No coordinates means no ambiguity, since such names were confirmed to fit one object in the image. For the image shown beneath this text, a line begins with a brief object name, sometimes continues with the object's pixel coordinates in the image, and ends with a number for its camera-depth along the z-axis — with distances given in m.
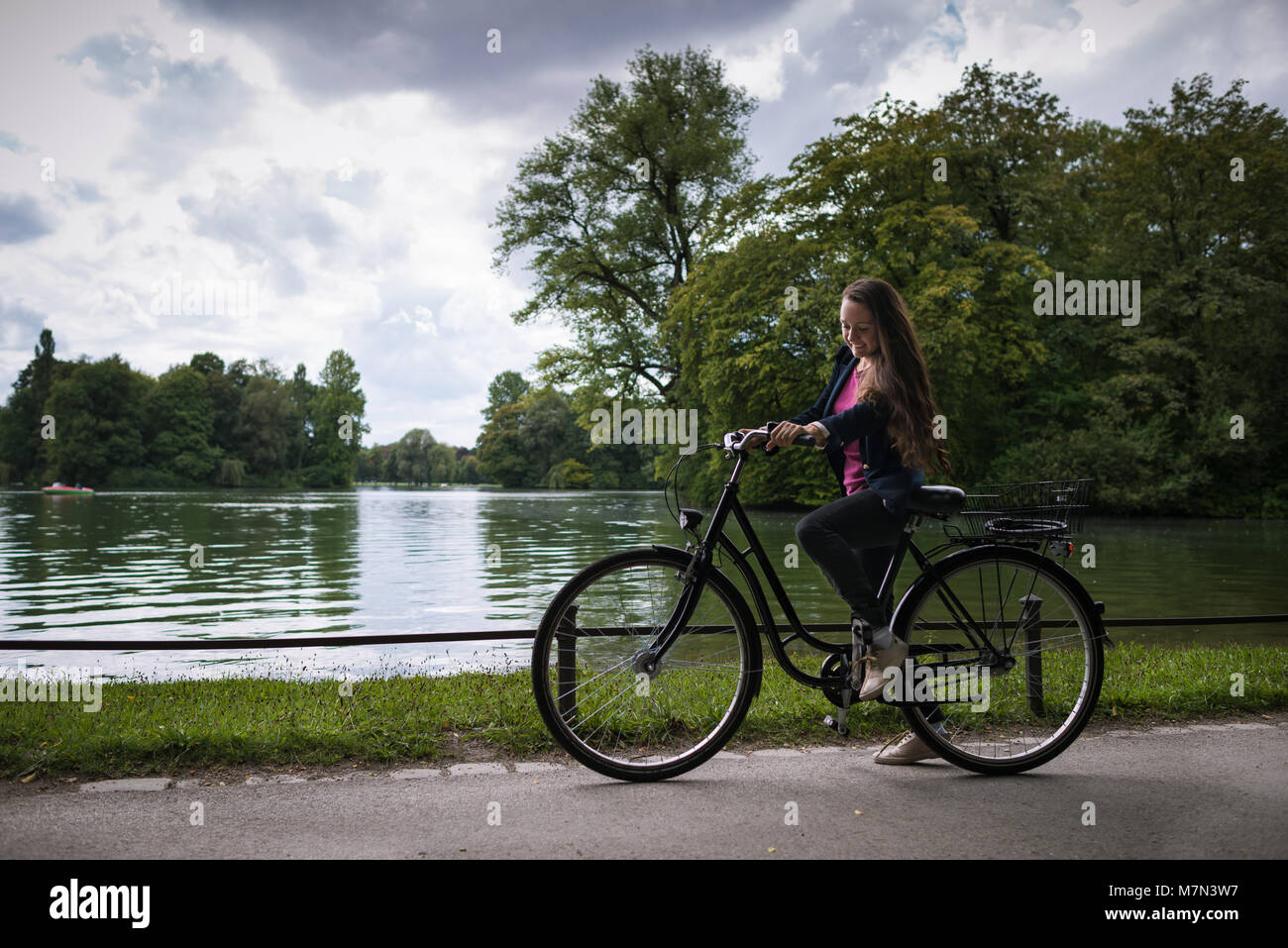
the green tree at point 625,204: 37.75
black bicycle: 3.84
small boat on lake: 74.22
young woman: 3.80
